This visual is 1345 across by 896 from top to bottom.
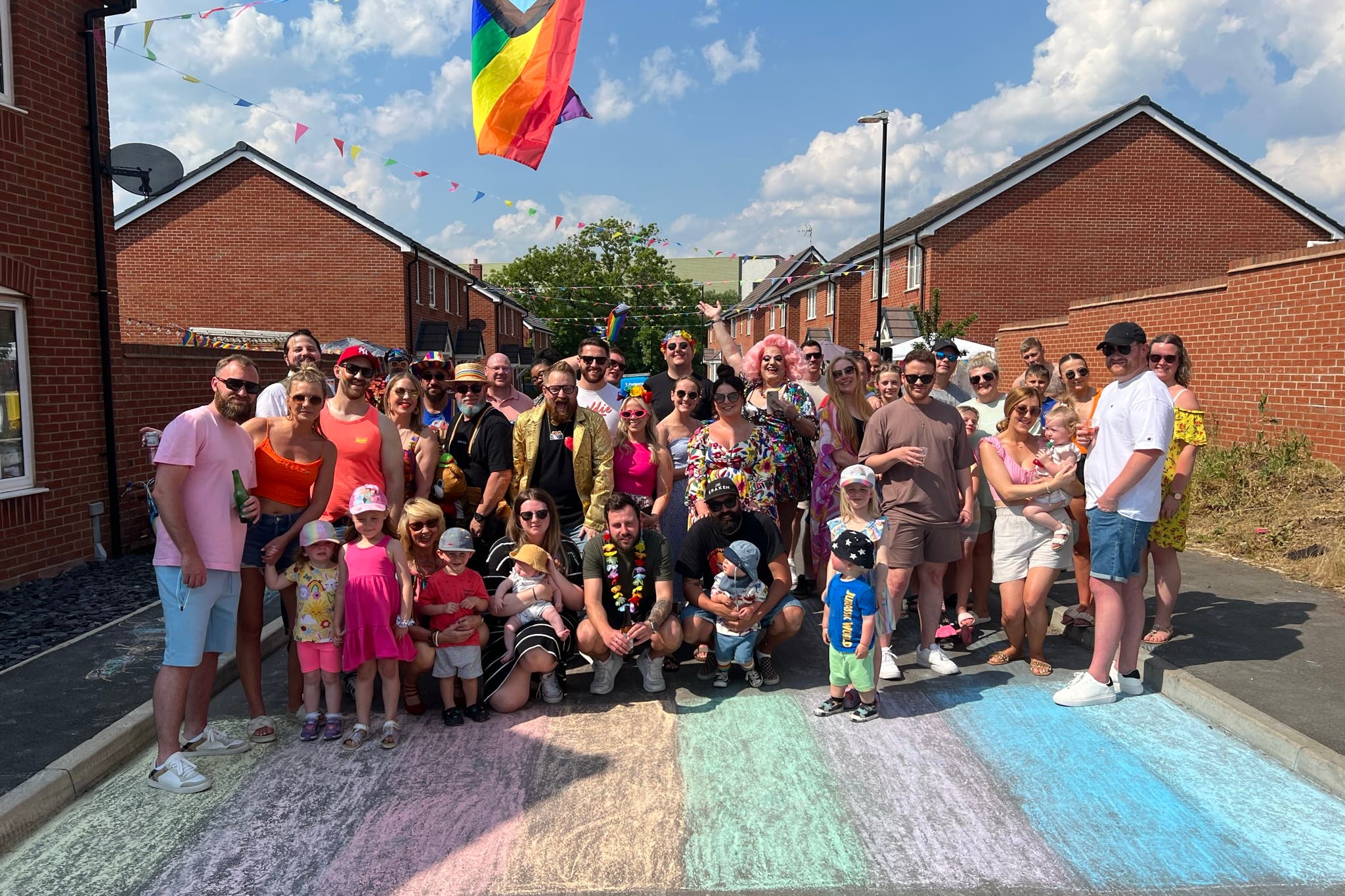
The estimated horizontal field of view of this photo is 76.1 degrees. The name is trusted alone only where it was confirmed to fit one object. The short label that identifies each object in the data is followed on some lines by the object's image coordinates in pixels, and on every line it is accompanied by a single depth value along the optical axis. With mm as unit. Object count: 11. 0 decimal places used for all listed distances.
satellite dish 9148
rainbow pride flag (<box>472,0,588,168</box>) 6816
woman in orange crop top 4383
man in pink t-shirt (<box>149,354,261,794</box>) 3814
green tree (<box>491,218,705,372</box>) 48875
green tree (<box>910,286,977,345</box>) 23109
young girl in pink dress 4363
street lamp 21609
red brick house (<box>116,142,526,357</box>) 24844
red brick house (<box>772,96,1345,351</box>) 24625
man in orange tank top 4789
